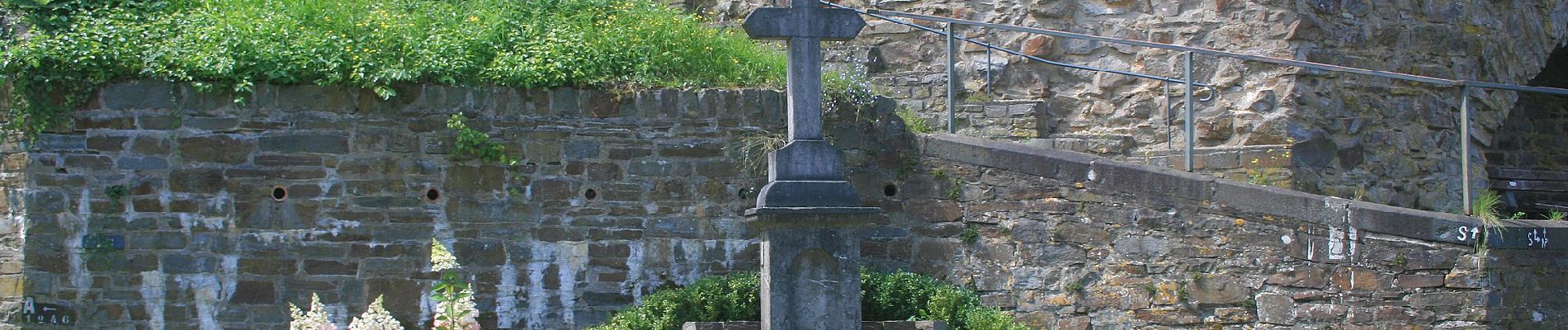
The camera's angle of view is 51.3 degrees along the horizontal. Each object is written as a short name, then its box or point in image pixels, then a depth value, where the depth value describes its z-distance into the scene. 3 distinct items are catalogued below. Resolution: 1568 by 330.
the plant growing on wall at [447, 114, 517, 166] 9.48
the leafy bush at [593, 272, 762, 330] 9.09
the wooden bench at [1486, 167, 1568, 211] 12.45
